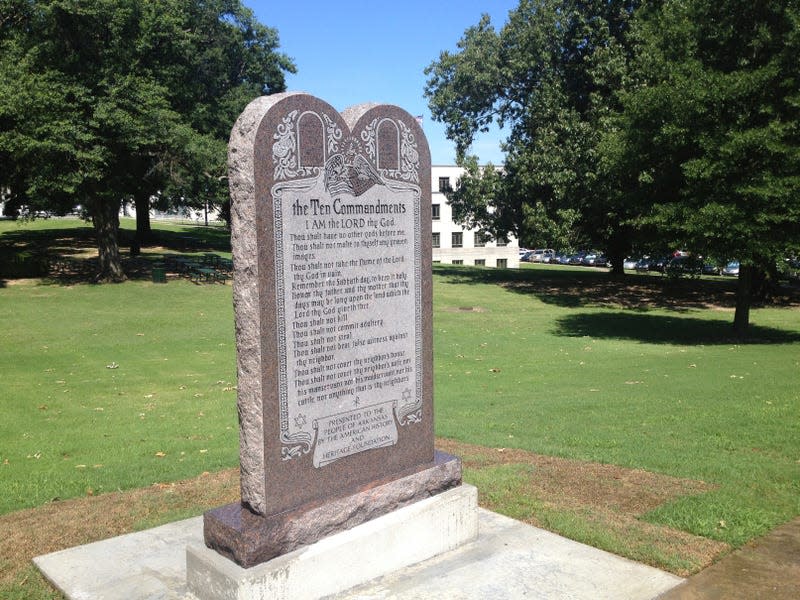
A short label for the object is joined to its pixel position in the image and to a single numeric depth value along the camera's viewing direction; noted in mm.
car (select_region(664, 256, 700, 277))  25742
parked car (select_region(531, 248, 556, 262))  77250
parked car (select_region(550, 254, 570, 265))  71194
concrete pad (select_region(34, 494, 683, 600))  5035
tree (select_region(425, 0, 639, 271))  31266
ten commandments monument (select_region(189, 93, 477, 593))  4738
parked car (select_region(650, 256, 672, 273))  27375
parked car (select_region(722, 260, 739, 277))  51894
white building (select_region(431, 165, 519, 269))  75812
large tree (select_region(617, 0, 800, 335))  17891
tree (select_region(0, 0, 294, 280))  25734
